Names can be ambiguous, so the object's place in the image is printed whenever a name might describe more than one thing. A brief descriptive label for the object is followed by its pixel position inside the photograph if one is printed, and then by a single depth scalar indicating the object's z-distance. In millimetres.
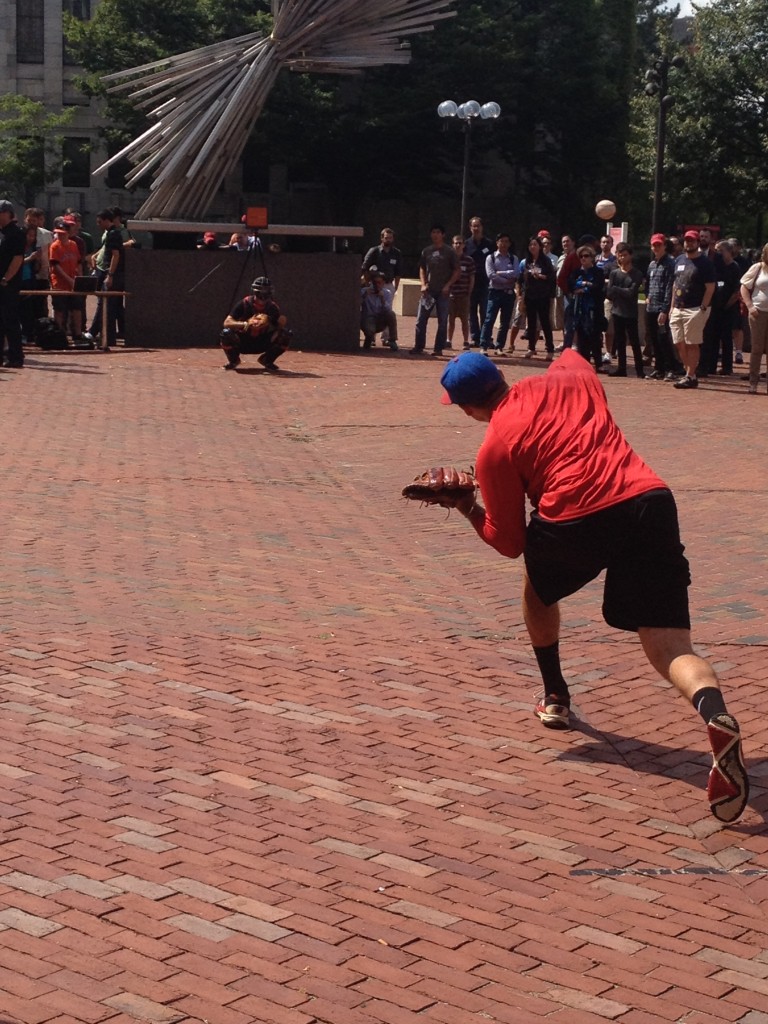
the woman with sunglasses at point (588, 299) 17984
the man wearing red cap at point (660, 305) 17422
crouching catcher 18047
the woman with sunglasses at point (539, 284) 19391
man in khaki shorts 16438
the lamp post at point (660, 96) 27969
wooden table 19141
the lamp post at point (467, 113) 26250
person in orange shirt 19594
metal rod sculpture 20562
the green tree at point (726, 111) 43719
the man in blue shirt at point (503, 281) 19188
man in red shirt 5012
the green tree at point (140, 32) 52438
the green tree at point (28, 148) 51312
